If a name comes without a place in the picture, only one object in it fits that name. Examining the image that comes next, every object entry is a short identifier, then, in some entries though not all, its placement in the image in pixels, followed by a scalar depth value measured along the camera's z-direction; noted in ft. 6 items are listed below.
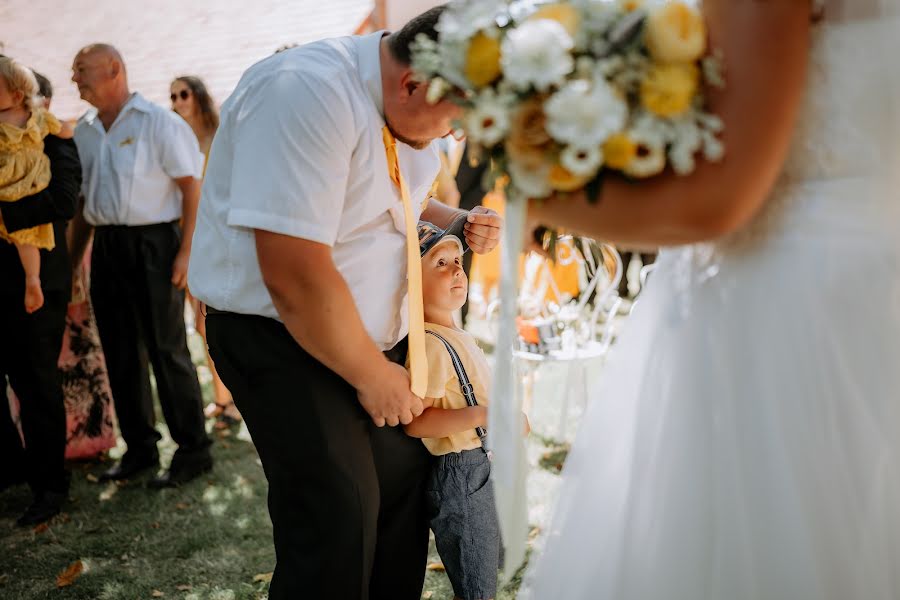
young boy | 8.41
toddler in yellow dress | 12.59
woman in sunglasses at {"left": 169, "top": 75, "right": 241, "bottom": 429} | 17.43
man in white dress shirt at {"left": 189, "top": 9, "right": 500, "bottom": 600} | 6.14
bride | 3.86
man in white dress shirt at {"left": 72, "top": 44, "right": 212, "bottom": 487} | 14.73
